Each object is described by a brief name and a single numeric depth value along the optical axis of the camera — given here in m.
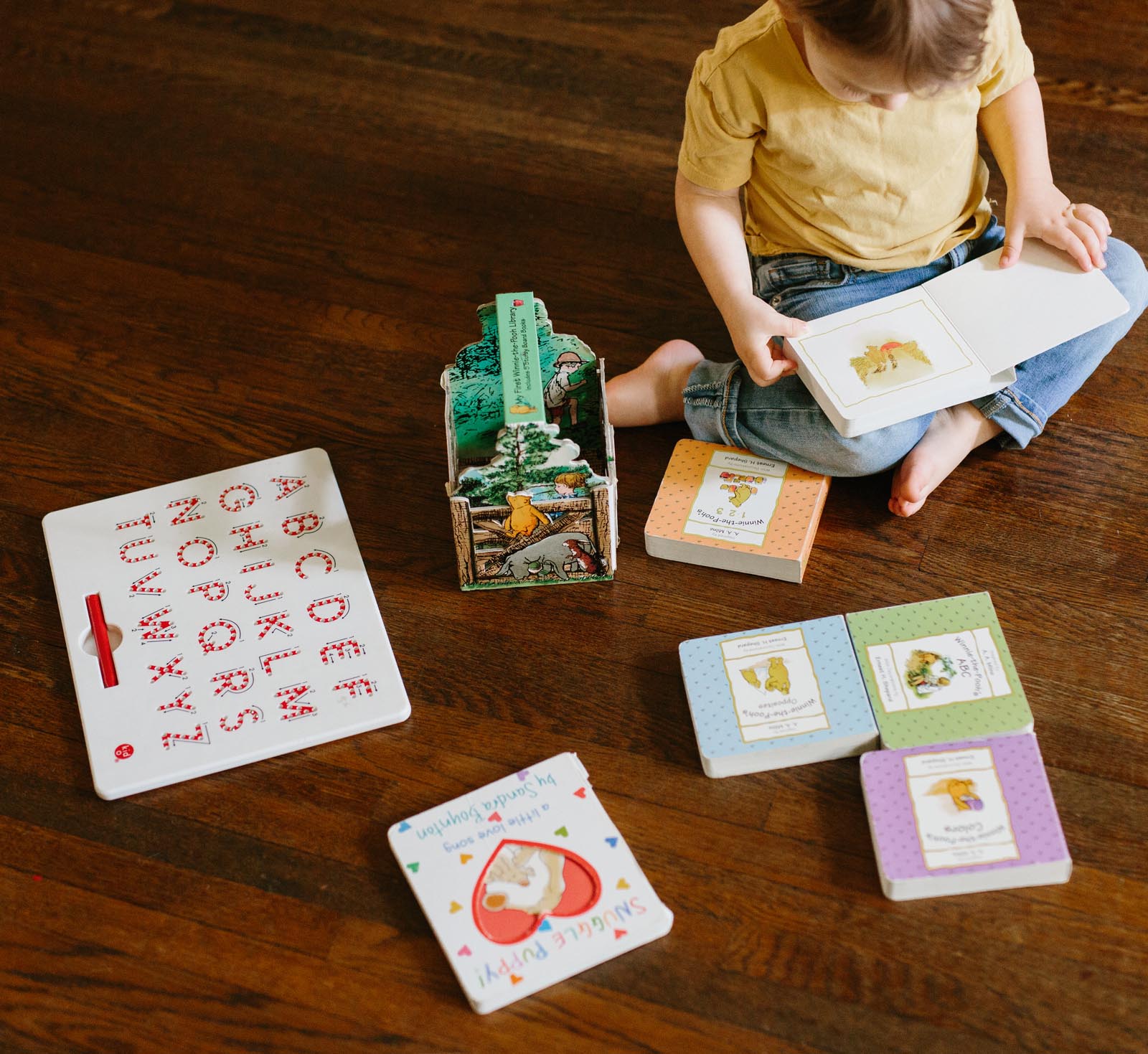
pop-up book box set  0.98
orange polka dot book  1.06
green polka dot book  0.93
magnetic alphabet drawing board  0.98
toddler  1.03
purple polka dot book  0.87
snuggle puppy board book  0.85
